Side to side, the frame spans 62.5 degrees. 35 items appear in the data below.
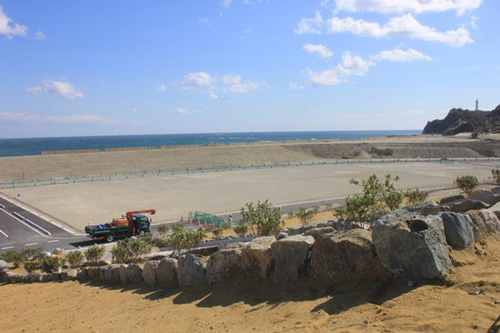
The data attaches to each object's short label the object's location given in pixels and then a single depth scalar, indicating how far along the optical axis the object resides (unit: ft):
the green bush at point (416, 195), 79.09
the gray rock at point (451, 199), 75.51
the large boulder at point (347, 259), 27.63
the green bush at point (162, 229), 90.12
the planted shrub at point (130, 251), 55.31
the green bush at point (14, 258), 63.36
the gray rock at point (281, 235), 51.08
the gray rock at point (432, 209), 48.93
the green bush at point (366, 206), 54.60
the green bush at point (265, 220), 68.85
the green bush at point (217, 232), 79.10
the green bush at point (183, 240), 52.95
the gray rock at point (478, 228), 31.12
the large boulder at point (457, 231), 28.78
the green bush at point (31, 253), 65.67
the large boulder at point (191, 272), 36.27
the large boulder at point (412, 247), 25.85
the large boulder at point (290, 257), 31.04
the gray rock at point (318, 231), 45.03
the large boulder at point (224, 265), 34.68
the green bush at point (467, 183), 101.30
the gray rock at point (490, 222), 32.65
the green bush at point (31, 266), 56.65
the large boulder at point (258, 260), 32.55
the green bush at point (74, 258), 58.03
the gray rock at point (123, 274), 43.14
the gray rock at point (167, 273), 38.27
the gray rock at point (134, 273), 42.02
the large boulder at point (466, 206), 48.67
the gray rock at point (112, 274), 44.24
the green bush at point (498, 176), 117.08
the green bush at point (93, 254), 59.16
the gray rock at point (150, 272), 39.91
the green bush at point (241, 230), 78.38
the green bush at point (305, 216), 86.89
